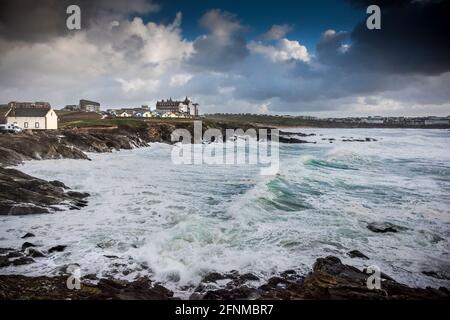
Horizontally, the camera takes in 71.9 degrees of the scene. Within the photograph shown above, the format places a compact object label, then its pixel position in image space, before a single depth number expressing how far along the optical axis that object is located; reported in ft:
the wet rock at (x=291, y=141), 236.55
